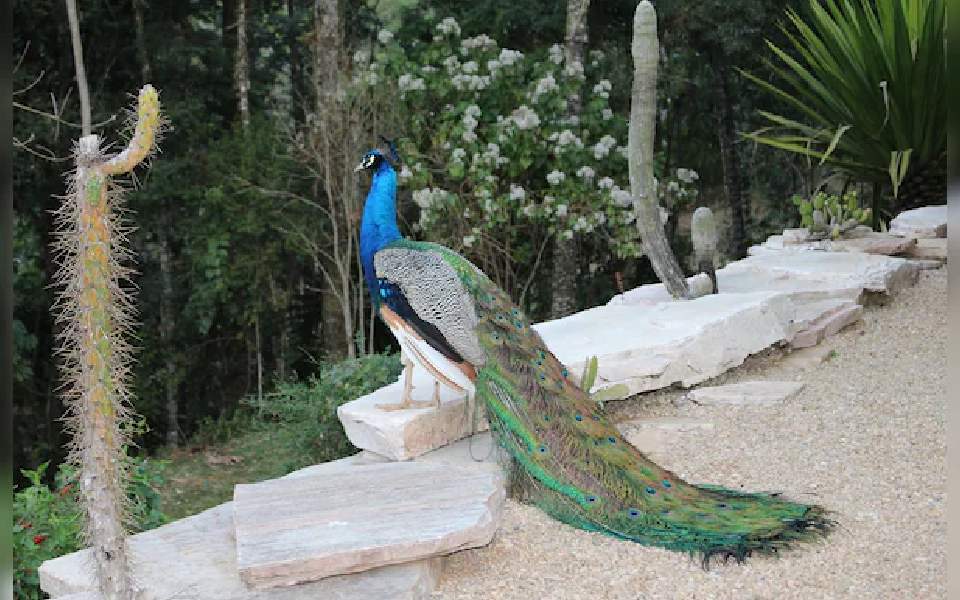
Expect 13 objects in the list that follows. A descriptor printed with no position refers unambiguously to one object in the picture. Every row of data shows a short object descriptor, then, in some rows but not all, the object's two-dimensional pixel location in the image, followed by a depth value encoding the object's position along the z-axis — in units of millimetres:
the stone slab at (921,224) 7332
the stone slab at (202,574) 3080
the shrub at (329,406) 5297
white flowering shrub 8172
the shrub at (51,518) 3867
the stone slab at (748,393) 4929
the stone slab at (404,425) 4020
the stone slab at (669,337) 4820
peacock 3539
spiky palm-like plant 6777
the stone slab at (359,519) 3109
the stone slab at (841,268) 6301
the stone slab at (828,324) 5738
